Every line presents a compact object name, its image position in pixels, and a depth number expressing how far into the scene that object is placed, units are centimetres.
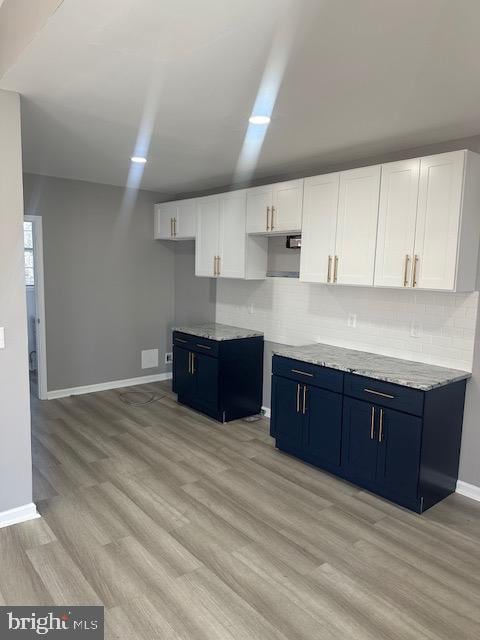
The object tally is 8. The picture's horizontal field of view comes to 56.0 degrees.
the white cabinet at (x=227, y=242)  457
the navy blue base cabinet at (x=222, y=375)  457
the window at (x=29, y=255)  652
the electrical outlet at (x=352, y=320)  398
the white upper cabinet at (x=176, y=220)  521
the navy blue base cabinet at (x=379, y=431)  299
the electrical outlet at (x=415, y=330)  351
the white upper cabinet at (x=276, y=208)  400
